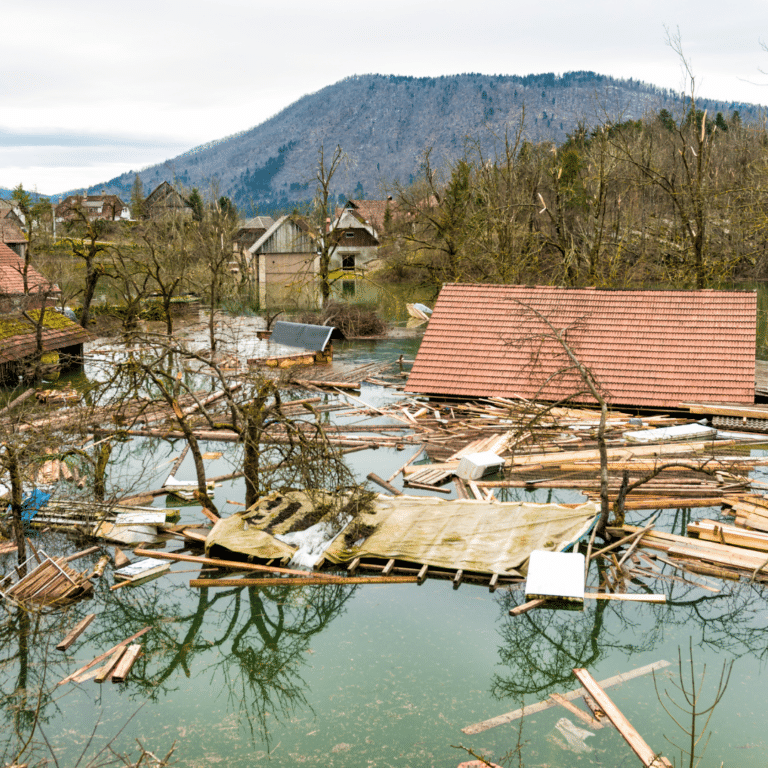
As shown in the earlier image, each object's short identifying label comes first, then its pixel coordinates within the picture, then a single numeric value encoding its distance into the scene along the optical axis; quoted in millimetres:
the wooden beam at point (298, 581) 11414
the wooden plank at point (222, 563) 11531
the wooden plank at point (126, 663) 9334
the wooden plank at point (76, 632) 9938
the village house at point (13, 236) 45100
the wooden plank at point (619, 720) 7661
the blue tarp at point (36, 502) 12547
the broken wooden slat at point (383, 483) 14977
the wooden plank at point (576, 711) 8328
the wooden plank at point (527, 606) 10391
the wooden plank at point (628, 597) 10555
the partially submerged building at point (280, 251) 61000
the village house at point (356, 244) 70375
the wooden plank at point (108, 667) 9305
